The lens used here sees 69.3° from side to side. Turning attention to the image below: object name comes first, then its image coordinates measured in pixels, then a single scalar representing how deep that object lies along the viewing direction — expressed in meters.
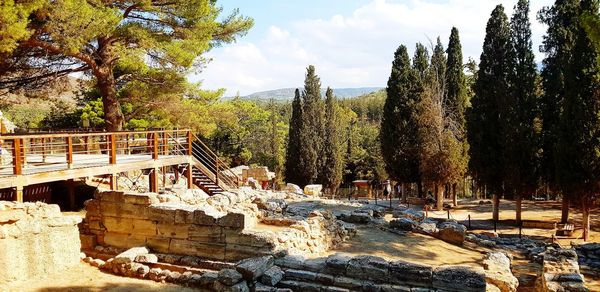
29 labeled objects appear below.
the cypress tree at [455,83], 29.59
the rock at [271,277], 8.34
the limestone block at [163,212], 10.76
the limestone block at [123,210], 11.13
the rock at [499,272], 8.58
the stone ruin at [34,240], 8.22
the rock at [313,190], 25.67
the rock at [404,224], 14.63
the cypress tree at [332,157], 36.44
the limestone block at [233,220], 10.09
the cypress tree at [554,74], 19.33
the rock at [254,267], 8.33
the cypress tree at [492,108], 21.17
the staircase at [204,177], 17.73
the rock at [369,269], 7.99
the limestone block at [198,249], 10.23
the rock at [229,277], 8.21
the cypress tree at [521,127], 19.89
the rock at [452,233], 13.53
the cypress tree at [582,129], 16.81
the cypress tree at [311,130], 35.75
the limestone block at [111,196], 11.34
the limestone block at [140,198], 11.05
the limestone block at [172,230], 10.66
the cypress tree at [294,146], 36.08
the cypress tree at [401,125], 27.25
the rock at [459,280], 7.34
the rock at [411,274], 7.71
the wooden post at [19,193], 10.27
